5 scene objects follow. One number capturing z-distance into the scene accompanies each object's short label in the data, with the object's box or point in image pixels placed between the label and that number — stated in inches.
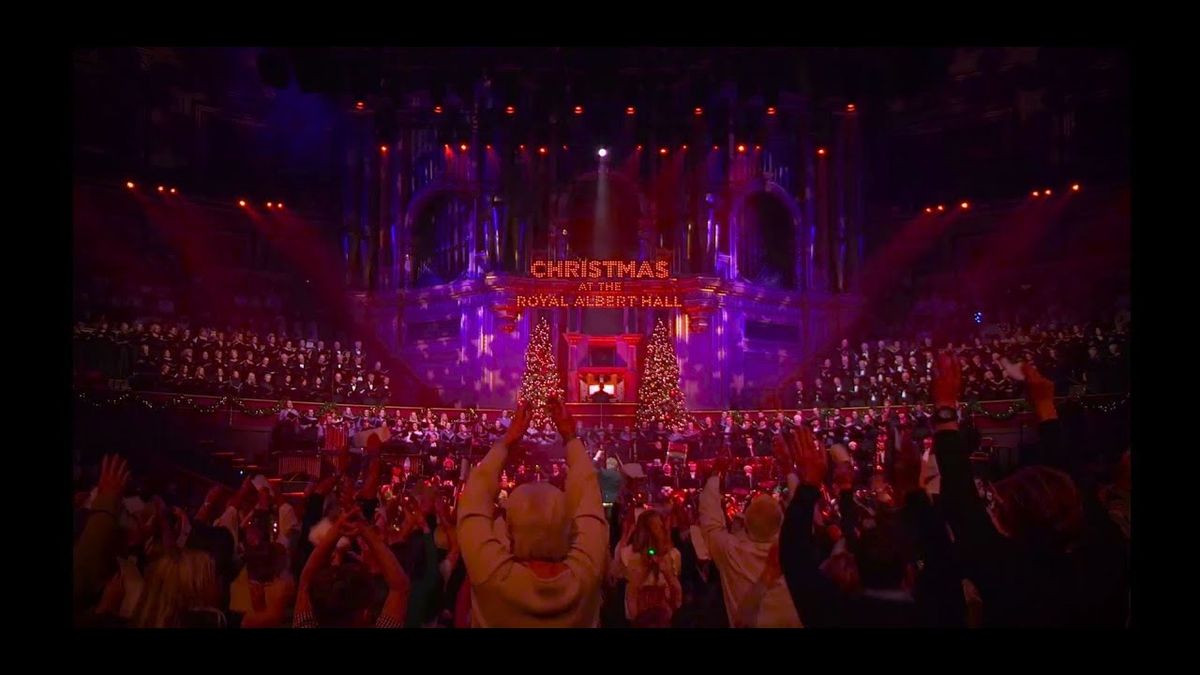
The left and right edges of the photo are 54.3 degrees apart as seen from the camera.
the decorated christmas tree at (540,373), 750.5
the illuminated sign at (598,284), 792.9
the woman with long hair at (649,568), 270.5
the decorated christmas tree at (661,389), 739.2
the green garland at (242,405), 544.1
